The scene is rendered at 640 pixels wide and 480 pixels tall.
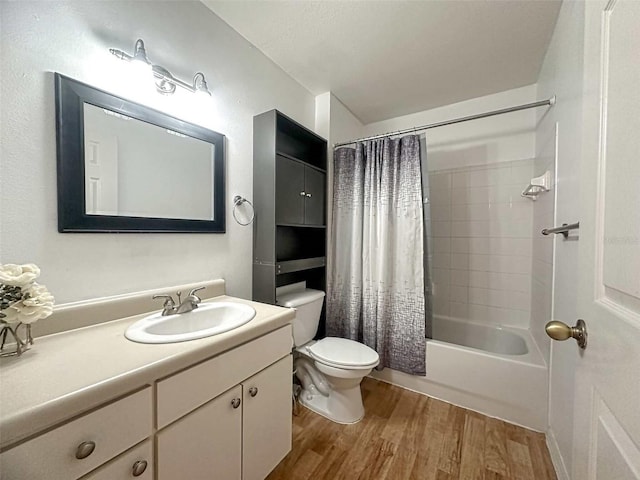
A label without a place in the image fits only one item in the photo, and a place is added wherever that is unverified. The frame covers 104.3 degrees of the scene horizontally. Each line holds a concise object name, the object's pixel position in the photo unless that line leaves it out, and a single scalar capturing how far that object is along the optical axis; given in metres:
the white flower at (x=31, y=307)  0.66
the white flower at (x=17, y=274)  0.66
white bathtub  1.49
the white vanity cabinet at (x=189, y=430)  0.54
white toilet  1.51
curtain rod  1.51
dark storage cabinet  1.59
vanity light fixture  1.04
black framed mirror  0.91
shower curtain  1.83
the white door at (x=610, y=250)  0.39
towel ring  1.54
